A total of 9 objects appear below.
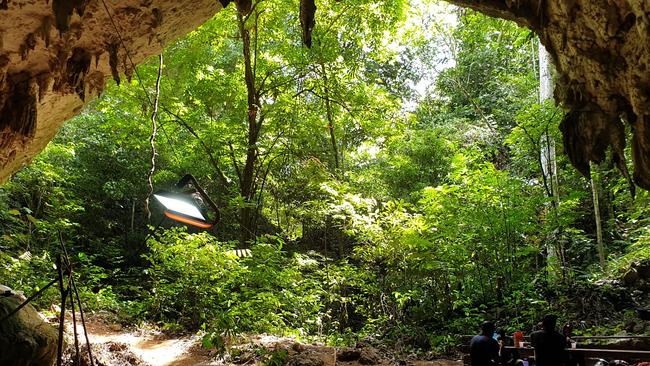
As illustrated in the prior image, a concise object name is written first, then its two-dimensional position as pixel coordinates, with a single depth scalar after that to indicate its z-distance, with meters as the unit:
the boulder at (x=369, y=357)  7.39
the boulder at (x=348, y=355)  7.42
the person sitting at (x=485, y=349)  4.79
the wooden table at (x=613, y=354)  4.75
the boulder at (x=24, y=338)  4.38
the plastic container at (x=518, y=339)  6.14
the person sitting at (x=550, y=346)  4.52
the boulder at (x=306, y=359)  6.55
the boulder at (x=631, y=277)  9.01
